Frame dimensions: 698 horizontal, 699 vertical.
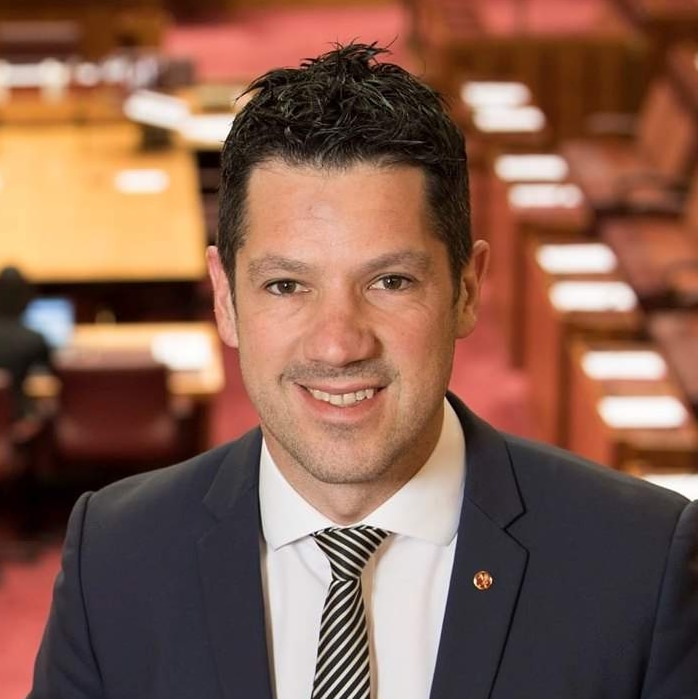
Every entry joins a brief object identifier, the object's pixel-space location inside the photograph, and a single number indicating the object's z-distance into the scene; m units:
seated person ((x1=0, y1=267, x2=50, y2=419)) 6.75
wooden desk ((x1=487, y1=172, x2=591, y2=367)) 8.05
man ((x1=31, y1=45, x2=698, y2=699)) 1.84
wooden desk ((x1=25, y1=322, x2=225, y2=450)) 6.76
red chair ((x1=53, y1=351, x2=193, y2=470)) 6.52
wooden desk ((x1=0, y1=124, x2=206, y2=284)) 8.21
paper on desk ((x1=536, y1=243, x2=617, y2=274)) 7.38
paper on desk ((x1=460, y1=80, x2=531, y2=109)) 10.11
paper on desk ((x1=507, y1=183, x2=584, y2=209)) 8.36
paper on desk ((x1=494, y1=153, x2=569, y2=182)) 8.77
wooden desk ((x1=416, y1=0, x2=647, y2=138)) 10.98
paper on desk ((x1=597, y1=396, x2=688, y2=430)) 5.60
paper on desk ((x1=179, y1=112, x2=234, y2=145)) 10.37
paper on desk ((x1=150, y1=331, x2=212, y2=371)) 7.02
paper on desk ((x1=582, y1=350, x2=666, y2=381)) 6.09
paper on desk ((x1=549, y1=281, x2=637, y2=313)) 6.84
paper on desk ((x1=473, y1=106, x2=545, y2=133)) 9.52
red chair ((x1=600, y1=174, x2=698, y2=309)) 7.24
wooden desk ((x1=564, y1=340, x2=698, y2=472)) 5.38
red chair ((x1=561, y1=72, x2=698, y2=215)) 8.55
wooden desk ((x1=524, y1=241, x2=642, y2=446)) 6.64
